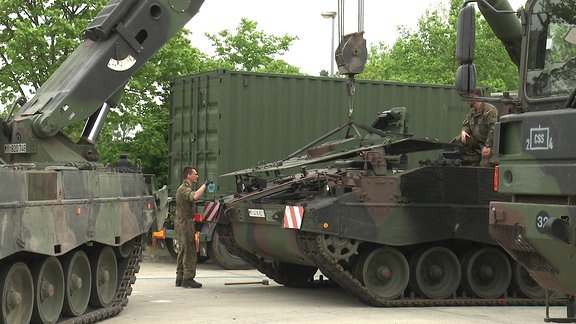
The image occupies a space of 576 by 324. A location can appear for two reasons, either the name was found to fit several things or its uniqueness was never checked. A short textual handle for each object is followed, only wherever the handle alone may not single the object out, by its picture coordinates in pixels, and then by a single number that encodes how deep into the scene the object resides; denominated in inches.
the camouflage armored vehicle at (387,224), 504.4
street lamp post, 1087.9
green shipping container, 702.5
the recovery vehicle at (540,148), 325.7
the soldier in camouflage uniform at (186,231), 587.2
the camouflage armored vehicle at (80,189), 391.5
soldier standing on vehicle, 534.9
